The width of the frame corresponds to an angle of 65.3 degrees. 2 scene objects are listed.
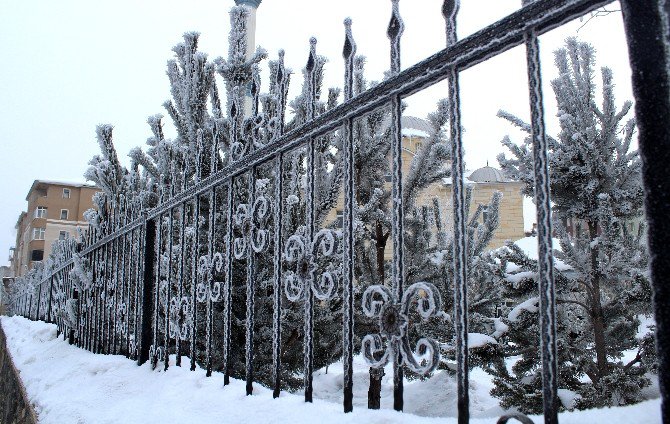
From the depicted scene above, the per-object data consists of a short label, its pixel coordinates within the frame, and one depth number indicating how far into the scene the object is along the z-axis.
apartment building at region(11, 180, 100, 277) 50.56
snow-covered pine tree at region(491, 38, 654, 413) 3.20
